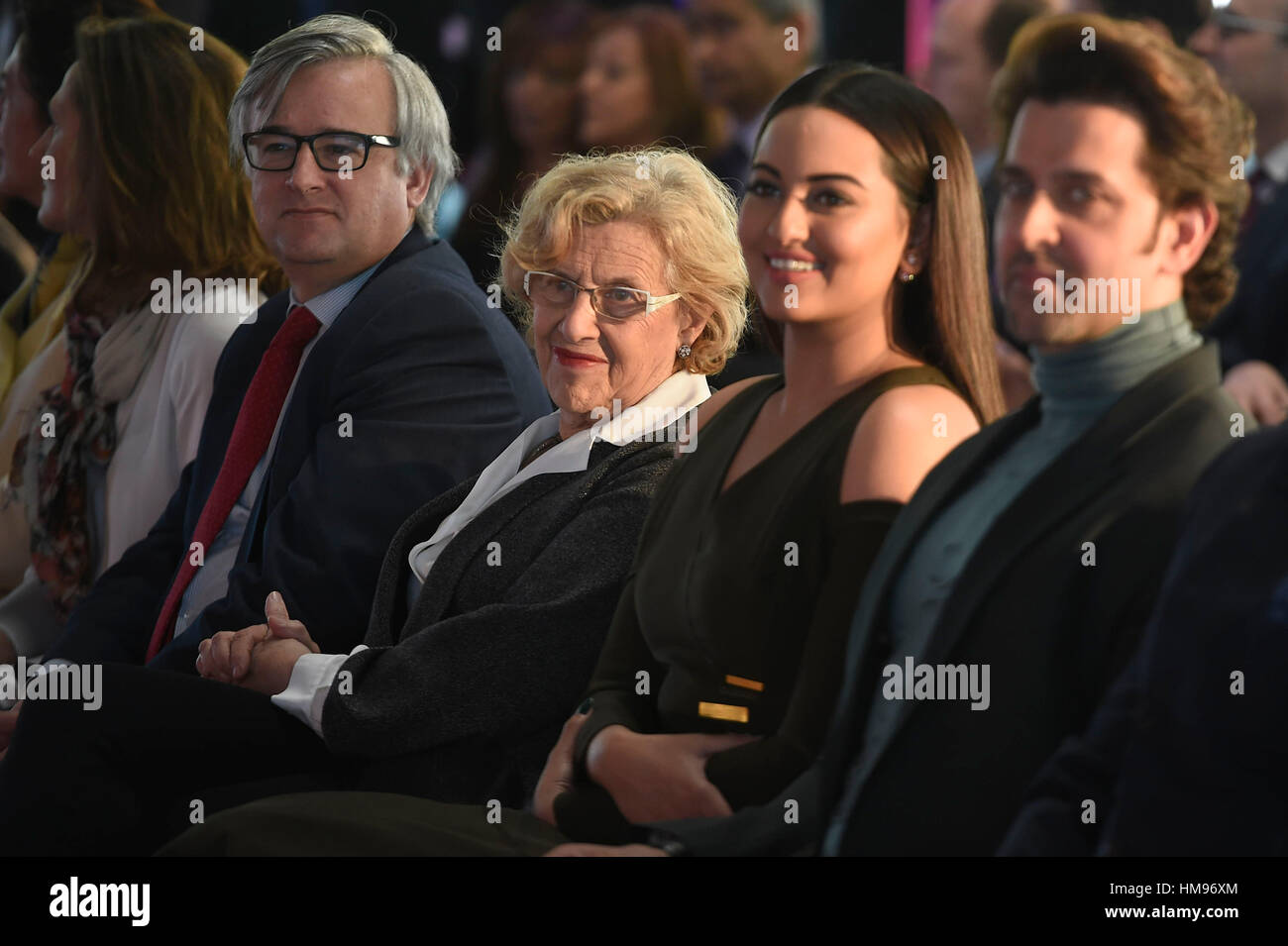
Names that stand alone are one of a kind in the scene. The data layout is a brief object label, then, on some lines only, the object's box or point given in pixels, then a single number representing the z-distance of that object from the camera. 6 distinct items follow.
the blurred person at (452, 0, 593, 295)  8.84
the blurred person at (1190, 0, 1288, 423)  3.64
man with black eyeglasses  5.25
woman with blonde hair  4.46
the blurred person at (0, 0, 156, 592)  7.21
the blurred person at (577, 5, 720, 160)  8.77
